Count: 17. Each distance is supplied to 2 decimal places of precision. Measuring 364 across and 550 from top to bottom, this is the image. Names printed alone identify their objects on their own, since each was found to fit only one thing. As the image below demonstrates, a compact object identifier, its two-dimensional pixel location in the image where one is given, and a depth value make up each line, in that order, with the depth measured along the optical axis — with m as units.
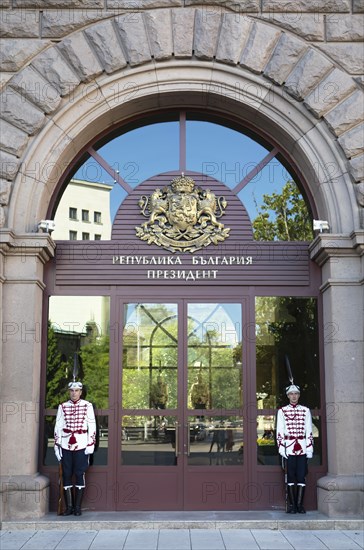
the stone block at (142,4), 10.52
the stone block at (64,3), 10.52
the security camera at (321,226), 10.27
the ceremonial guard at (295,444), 9.93
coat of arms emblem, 10.75
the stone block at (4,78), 10.38
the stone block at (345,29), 10.46
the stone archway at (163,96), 10.02
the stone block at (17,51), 10.41
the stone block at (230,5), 10.53
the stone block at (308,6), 10.52
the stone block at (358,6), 10.52
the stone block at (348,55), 10.40
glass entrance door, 10.25
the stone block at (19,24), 10.48
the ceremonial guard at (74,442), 9.88
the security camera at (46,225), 10.18
